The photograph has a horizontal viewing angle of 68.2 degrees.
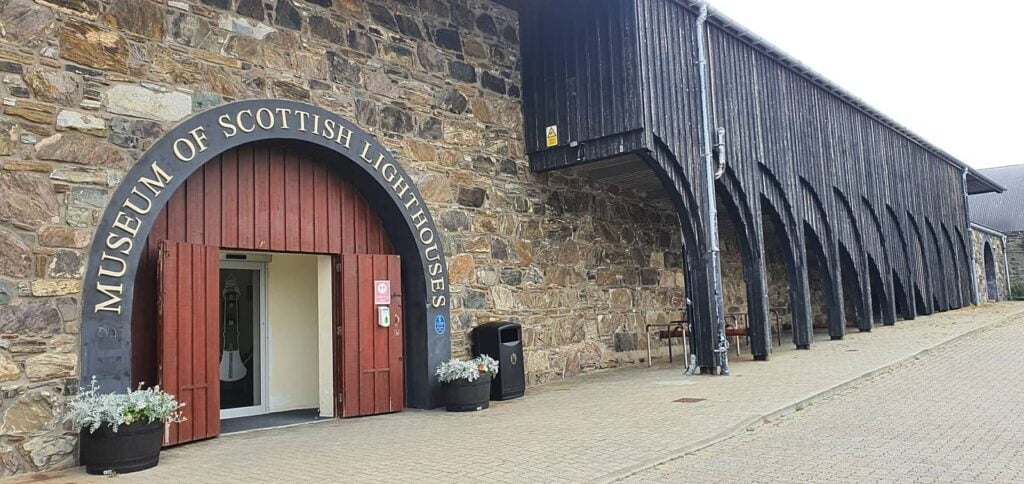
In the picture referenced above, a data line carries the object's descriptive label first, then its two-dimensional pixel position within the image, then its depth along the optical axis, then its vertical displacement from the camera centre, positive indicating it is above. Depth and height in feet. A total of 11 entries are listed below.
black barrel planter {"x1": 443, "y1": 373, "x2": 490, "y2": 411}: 26.89 -2.98
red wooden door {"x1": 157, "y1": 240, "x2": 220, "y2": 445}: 21.43 -0.23
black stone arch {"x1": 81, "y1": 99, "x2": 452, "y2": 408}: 19.49 +3.05
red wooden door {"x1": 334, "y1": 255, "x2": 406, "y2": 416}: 26.76 -0.98
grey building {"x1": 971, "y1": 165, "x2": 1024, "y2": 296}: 108.17 +11.27
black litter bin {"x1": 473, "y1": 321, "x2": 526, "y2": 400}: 29.40 -1.70
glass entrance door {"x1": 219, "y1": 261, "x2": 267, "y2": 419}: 28.91 -0.45
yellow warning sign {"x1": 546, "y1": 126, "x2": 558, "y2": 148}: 33.47 +7.56
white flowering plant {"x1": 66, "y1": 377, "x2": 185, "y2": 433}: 17.89 -1.89
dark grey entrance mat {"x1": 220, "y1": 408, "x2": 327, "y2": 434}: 25.48 -3.51
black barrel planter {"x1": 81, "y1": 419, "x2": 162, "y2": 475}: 17.76 -2.82
